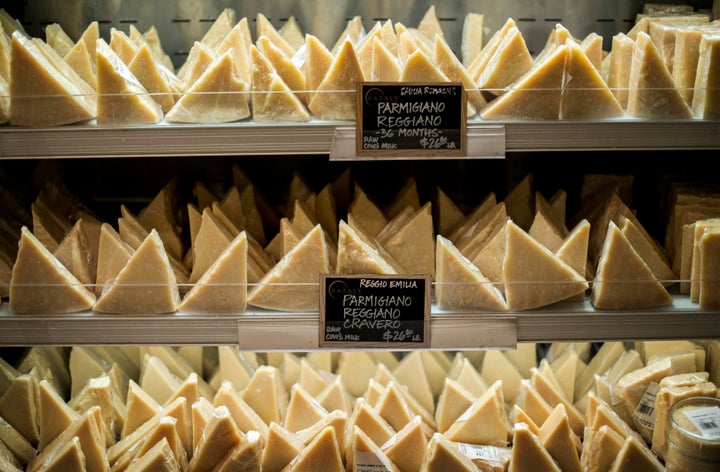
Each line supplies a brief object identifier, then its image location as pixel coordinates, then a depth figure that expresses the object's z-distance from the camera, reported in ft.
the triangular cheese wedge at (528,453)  5.09
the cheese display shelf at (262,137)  4.68
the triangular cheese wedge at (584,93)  4.74
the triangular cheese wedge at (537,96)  4.74
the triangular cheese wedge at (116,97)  4.69
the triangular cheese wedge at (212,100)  4.80
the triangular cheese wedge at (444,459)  5.06
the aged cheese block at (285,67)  5.07
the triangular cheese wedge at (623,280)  4.83
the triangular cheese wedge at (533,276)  4.83
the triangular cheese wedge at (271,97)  4.78
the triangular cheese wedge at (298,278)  4.92
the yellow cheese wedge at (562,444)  5.31
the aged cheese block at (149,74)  5.08
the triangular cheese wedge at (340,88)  4.77
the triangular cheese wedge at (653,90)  4.75
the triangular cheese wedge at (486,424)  5.60
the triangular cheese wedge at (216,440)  5.05
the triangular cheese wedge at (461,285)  4.88
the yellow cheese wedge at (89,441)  5.14
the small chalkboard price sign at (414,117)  4.58
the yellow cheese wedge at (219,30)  6.05
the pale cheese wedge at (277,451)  5.26
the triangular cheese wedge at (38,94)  4.64
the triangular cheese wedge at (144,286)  4.85
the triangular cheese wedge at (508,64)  4.99
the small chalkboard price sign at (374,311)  4.75
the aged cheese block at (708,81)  4.69
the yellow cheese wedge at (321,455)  5.08
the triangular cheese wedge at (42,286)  4.85
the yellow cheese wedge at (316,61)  4.92
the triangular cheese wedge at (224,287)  4.88
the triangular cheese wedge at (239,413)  5.60
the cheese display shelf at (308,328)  4.88
